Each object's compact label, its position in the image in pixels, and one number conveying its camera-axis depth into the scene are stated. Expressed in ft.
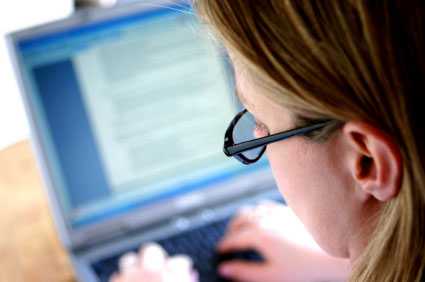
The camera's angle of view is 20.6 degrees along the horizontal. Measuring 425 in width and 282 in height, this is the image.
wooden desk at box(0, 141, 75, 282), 4.34
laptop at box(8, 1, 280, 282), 4.17
